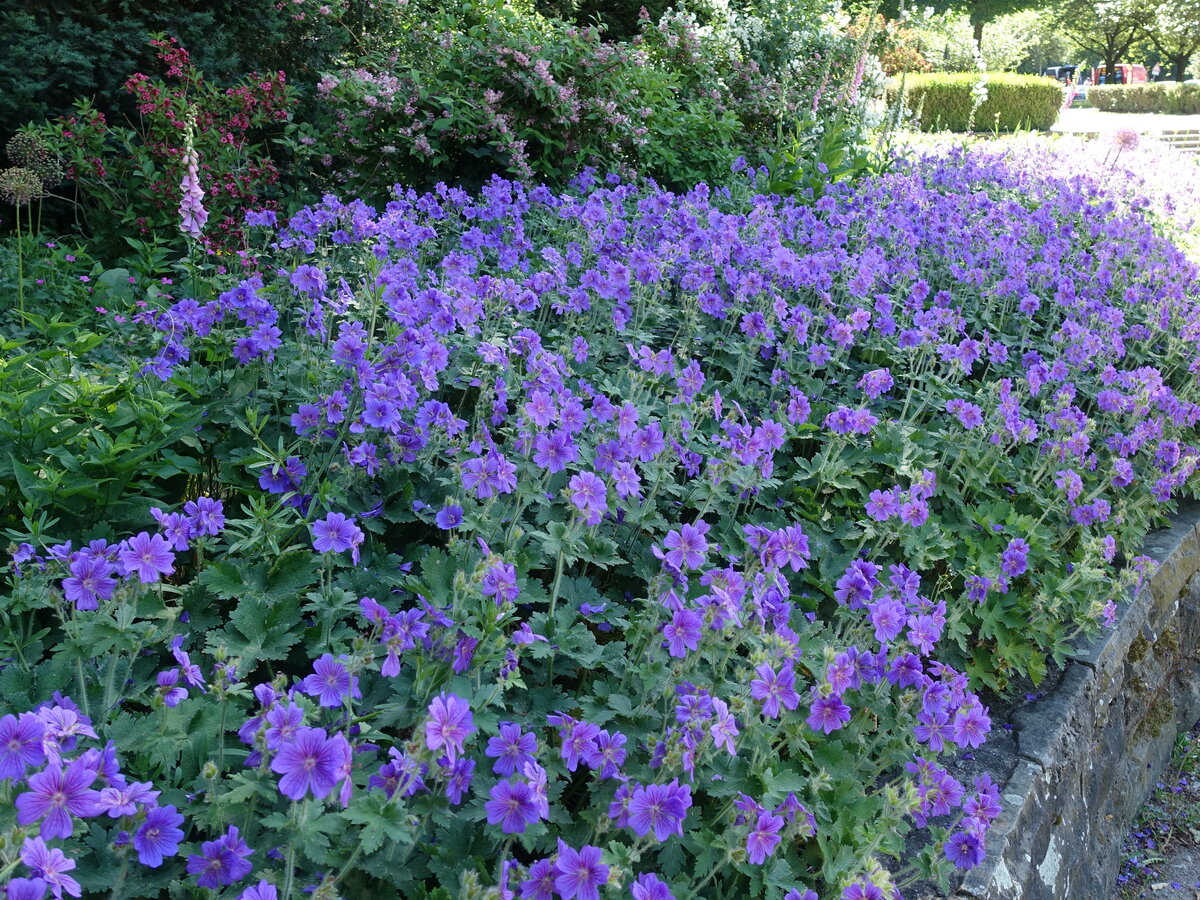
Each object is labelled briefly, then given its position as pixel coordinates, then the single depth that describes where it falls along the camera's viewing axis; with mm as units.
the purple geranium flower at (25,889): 1112
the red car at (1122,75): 48156
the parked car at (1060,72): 61175
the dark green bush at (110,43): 5328
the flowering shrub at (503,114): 5660
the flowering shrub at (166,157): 4934
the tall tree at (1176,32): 42125
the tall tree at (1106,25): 47469
